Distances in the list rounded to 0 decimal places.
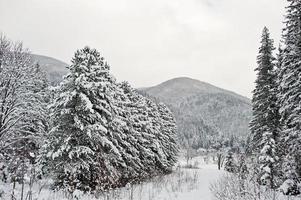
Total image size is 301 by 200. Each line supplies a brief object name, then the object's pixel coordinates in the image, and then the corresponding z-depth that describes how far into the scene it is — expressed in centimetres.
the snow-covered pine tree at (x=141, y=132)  2744
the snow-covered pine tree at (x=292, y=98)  1791
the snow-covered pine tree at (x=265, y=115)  2314
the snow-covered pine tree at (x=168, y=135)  4153
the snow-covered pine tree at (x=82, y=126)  1714
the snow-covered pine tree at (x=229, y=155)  6864
